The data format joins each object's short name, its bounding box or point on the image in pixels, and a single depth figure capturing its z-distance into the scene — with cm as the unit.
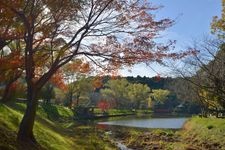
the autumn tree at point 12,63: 1088
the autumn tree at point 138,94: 6348
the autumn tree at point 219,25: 1324
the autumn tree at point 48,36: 781
